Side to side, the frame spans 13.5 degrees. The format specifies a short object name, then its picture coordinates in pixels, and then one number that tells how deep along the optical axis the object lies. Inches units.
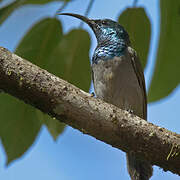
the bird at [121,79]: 335.9
